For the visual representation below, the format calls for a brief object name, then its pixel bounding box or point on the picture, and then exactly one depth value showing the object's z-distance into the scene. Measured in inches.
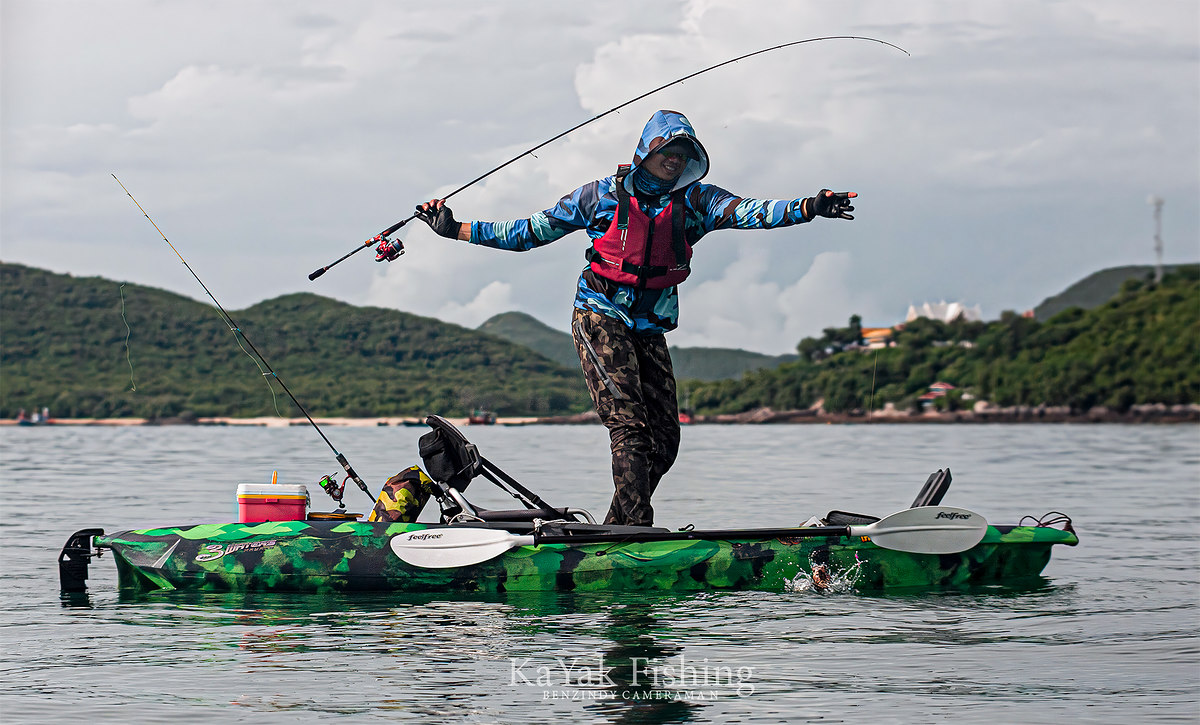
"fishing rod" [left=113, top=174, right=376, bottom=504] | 337.4
